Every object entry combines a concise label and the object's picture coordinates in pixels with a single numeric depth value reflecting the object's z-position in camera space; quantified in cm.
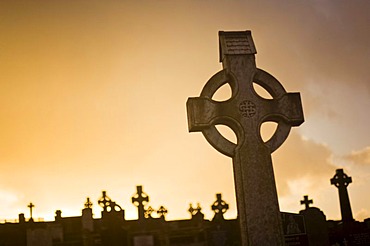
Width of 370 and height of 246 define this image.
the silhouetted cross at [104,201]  1711
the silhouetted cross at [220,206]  1813
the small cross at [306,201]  1672
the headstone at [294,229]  982
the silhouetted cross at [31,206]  2247
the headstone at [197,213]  1778
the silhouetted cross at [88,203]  1975
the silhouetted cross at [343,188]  2034
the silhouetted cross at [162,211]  1877
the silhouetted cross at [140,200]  1749
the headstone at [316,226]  1273
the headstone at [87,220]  1641
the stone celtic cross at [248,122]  739
